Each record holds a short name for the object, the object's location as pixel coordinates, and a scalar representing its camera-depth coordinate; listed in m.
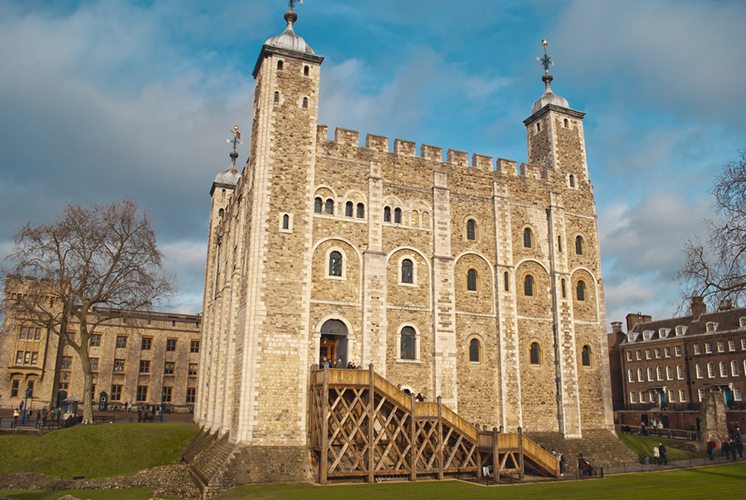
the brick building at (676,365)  51.78
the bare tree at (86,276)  33.97
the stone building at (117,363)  49.88
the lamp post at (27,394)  46.32
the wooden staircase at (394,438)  23.89
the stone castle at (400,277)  26.20
